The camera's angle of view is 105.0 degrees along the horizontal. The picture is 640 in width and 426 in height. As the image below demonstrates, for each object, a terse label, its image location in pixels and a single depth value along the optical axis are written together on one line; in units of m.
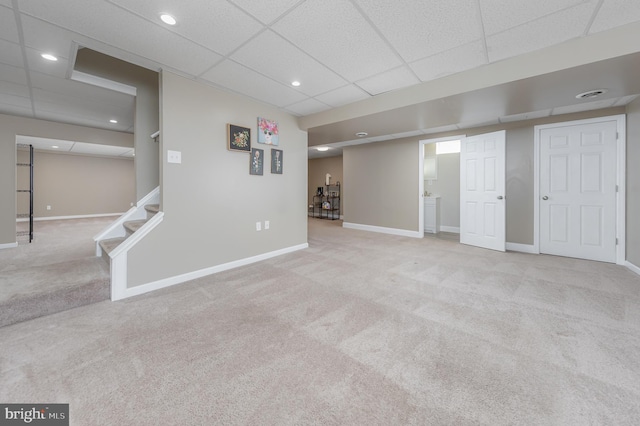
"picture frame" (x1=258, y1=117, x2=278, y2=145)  3.72
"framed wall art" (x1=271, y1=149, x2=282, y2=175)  3.96
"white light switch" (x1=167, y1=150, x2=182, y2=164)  2.80
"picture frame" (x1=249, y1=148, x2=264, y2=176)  3.65
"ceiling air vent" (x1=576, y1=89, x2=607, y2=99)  2.64
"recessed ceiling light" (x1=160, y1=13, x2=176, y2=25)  1.86
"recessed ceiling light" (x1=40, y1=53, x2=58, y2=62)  2.44
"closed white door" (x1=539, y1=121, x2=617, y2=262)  3.74
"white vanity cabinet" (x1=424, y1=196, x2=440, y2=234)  6.36
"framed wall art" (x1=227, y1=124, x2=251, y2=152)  3.33
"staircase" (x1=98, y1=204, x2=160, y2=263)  3.13
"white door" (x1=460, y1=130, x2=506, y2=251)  4.44
